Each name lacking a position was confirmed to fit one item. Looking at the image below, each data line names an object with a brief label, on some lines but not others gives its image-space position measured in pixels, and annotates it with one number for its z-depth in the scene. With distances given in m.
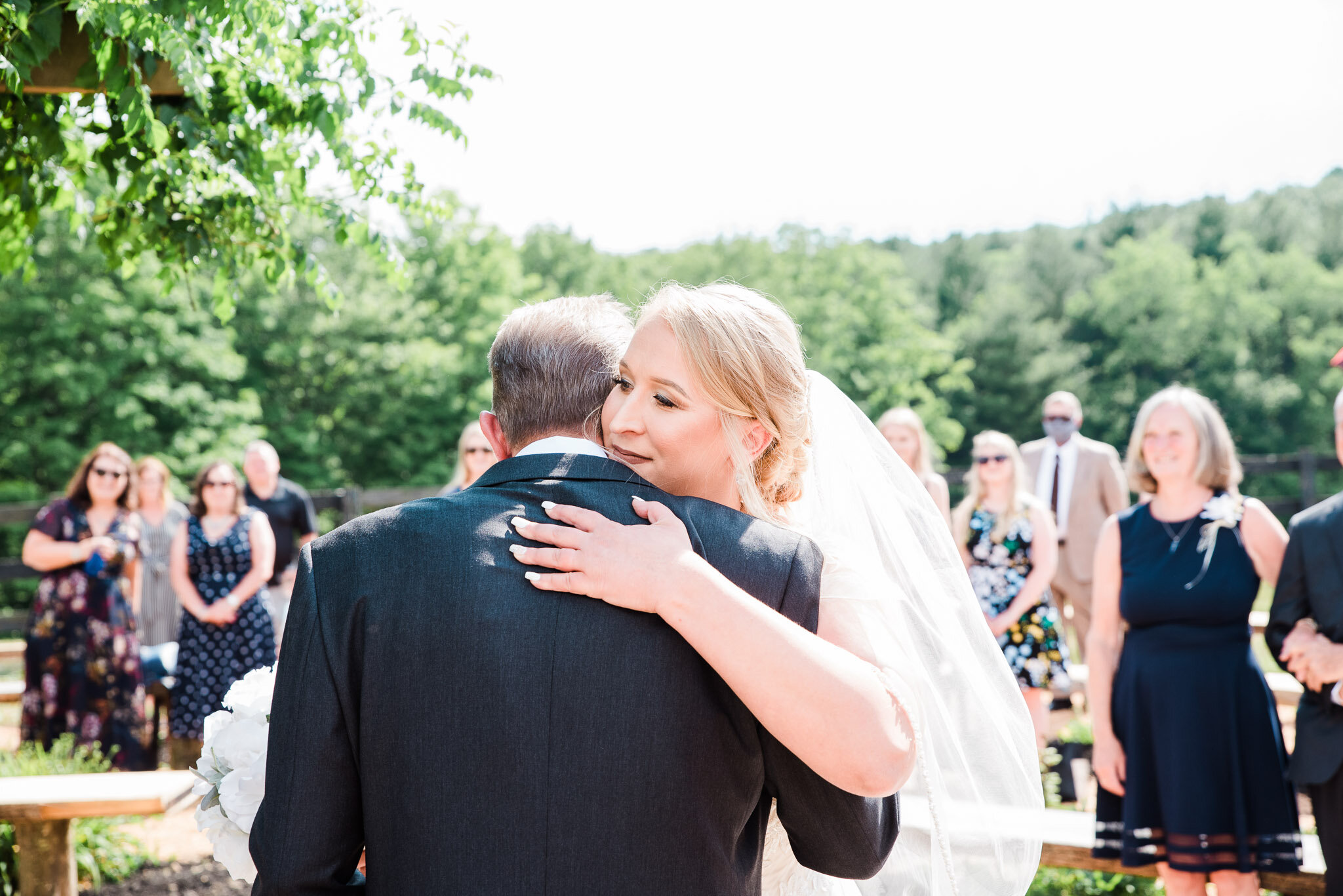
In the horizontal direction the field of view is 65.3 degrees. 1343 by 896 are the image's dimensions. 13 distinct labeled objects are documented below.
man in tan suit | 7.63
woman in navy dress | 3.75
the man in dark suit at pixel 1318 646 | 3.50
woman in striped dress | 8.06
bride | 1.45
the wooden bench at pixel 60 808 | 4.25
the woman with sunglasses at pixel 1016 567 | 5.82
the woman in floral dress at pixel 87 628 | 6.64
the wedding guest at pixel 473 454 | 6.80
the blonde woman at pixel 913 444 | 6.53
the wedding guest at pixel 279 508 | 7.81
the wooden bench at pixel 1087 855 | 3.74
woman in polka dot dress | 6.81
